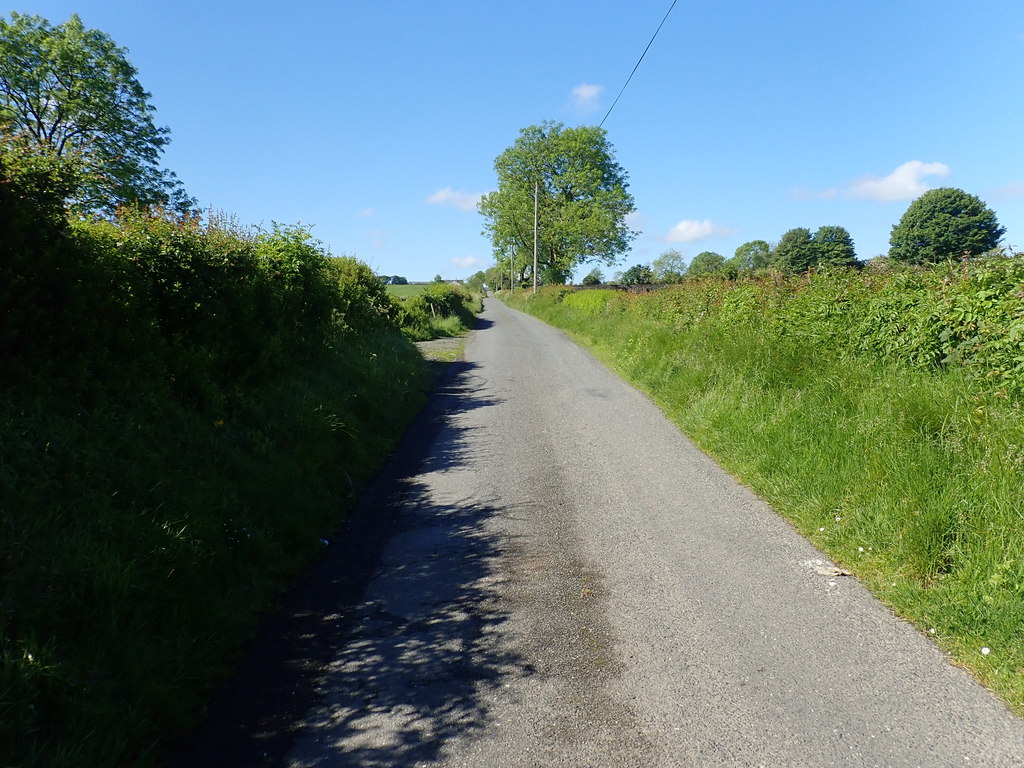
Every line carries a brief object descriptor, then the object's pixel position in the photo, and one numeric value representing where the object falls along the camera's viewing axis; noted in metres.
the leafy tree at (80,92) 25.42
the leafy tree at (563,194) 48.69
